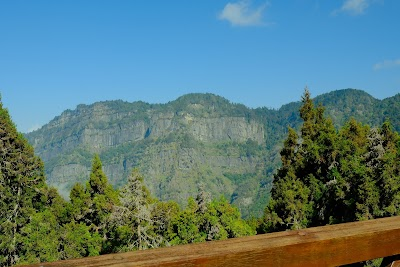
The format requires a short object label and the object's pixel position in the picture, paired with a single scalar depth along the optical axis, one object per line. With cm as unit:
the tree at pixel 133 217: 2541
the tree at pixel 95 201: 3866
